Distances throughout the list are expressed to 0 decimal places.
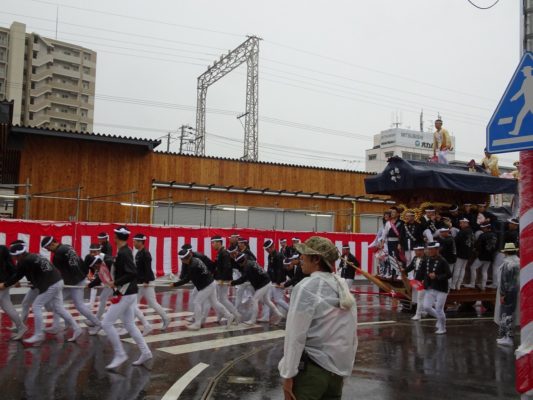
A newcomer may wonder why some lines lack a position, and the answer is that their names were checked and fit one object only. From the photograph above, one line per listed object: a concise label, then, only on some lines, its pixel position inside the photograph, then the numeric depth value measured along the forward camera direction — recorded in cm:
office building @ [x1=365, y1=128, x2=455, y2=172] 8669
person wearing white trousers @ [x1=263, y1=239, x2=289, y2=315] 1288
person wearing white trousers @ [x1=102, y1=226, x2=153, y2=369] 779
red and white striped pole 413
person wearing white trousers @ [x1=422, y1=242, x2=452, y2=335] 1150
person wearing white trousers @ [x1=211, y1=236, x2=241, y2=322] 1203
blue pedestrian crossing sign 415
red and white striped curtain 1677
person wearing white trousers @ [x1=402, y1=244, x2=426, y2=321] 1241
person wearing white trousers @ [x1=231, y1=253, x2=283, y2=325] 1180
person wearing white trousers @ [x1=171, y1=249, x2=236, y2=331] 1088
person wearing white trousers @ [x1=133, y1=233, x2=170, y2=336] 1048
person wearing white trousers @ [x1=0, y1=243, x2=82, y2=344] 938
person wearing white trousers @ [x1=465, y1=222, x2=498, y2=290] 1423
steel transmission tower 3688
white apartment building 7425
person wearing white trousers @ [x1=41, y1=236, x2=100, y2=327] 1008
